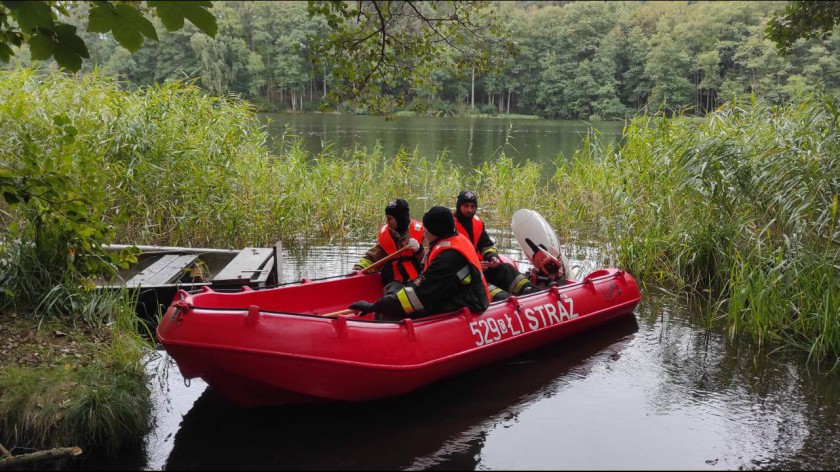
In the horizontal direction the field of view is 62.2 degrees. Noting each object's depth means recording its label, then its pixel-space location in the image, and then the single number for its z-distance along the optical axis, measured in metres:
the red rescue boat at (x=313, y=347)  4.40
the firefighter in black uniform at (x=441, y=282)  5.04
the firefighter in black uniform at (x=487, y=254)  6.48
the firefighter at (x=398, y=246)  6.02
